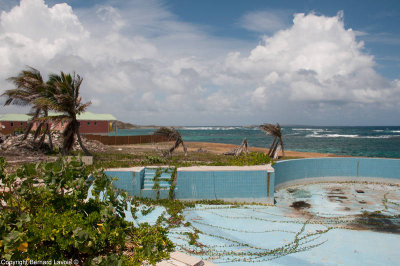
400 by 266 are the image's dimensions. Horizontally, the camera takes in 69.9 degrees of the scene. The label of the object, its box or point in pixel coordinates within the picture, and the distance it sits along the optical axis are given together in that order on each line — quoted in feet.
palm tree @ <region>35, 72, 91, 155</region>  48.88
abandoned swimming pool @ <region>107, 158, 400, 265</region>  23.82
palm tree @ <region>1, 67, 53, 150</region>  58.05
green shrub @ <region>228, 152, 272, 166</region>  42.98
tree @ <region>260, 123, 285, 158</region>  63.50
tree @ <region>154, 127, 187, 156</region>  60.03
